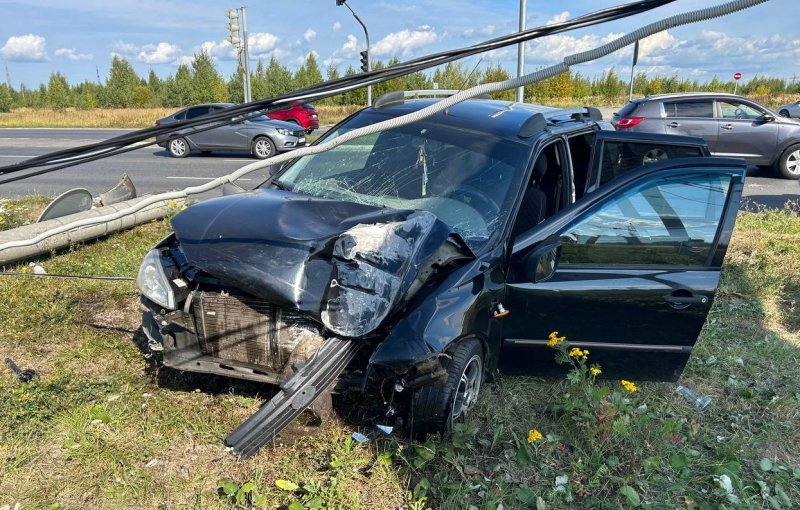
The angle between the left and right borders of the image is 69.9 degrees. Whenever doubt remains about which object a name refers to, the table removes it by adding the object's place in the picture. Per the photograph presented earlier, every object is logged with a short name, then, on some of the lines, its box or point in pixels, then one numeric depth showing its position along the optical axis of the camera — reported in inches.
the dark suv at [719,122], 460.4
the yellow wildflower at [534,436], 111.1
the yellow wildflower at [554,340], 122.7
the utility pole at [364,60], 823.9
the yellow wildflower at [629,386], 120.6
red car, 871.1
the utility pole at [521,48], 573.4
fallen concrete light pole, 208.7
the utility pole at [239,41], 852.0
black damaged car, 104.7
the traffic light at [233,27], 848.4
